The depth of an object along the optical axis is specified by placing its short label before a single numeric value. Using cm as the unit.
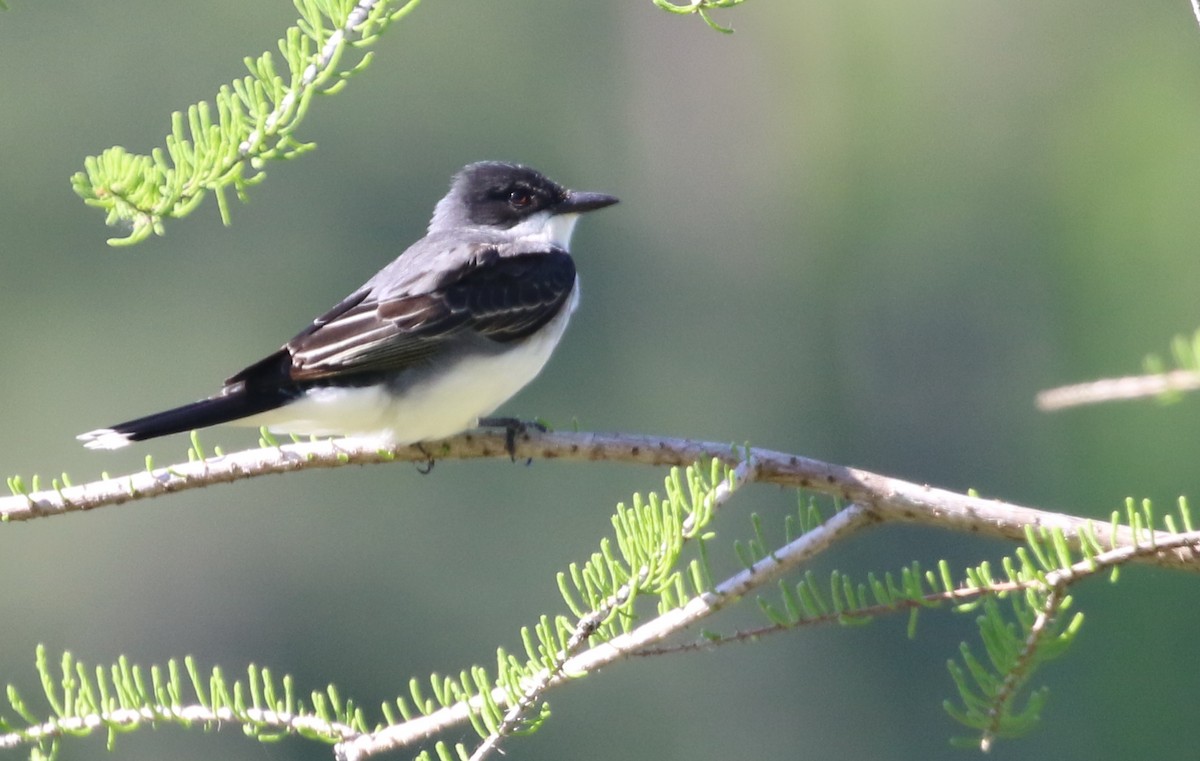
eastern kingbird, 700
